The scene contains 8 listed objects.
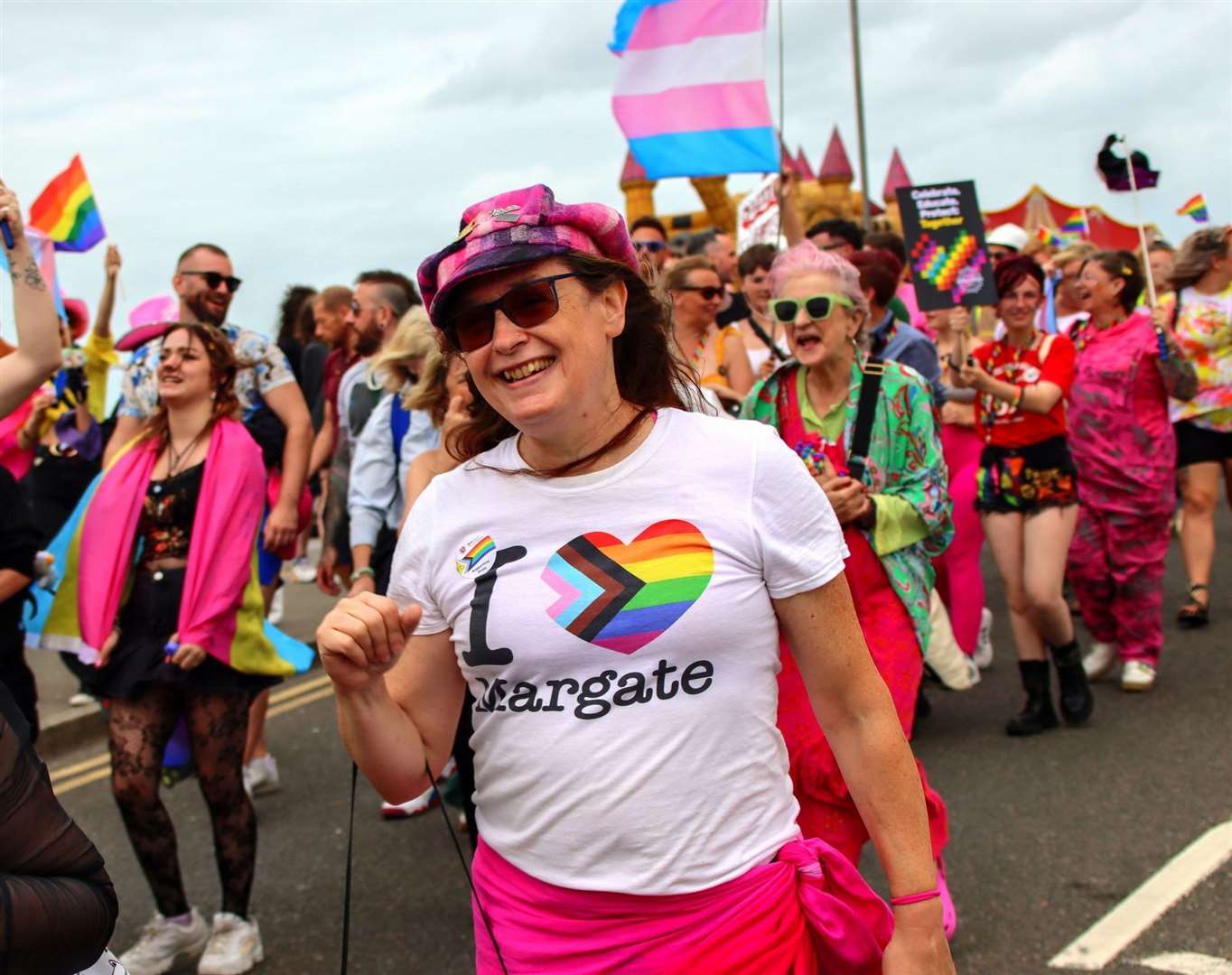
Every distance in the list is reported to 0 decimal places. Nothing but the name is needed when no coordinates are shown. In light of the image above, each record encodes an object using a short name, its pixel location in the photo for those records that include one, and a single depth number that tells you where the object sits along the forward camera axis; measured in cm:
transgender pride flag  740
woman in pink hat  207
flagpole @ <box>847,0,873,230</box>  1366
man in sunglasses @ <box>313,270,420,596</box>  542
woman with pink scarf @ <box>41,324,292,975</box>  434
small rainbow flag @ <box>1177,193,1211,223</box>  952
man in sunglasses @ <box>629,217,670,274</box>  839
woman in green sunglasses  381
